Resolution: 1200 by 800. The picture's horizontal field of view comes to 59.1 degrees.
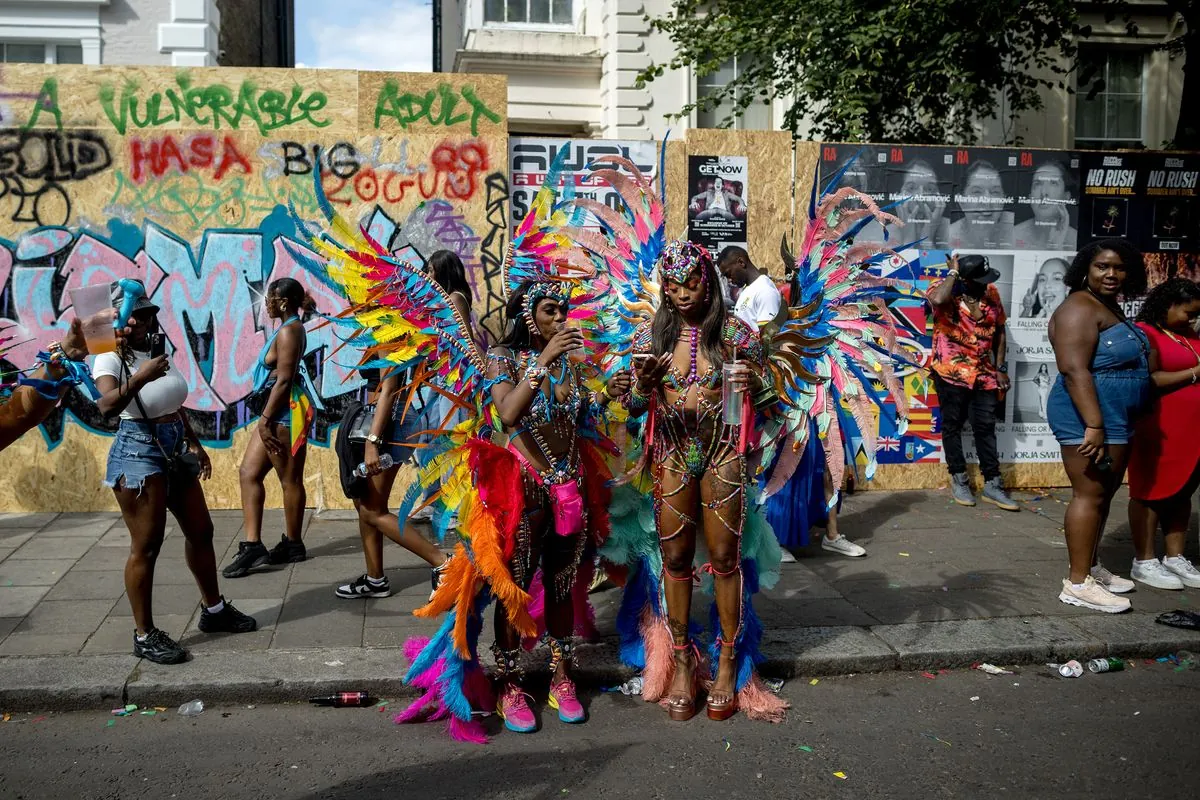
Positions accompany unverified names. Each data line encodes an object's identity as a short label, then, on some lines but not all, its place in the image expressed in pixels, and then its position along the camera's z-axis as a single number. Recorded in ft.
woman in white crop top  16.17
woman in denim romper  19.75
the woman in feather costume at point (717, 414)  15.31
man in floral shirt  28.63
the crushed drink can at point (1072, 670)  17.76
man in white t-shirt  19.69
